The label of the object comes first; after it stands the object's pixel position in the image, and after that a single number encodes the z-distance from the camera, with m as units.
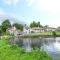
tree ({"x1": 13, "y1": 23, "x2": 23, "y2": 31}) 63.69
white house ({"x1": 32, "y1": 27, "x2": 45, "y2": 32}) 64.67
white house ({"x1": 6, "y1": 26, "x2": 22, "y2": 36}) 56.97
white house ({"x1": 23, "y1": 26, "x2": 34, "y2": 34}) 63.61
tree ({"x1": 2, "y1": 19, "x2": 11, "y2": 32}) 56.31
